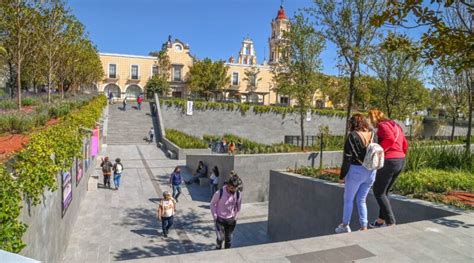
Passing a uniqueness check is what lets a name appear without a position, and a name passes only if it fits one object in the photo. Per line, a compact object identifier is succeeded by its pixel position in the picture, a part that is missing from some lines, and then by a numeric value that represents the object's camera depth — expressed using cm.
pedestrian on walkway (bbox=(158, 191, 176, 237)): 886
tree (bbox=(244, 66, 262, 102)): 5409
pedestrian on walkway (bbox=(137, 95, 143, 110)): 3481
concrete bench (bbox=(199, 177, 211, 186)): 1522
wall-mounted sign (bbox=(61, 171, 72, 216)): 711
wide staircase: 2728
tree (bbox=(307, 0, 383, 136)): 1065
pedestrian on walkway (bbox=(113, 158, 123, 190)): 1354
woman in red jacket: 493
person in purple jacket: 604
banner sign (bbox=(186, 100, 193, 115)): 3212
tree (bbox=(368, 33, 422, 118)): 1811
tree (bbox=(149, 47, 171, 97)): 4834
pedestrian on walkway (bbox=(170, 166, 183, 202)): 1238
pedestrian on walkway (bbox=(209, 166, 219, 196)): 1345
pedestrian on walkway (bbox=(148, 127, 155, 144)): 2717
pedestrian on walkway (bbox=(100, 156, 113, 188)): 1376
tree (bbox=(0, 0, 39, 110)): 1453
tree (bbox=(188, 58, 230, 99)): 4953
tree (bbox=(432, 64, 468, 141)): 1714
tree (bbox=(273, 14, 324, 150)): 1816
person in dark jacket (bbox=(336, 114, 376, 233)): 471
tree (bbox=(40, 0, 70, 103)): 1894
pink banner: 1389
